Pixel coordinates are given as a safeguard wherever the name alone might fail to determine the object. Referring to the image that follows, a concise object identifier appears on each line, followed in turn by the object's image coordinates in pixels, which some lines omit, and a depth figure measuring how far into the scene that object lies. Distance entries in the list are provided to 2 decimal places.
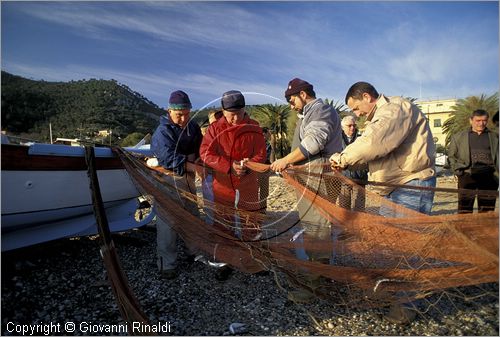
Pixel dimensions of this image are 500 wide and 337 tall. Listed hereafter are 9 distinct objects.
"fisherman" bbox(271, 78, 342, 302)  3.70
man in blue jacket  4.48
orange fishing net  2.95
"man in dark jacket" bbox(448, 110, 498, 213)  5.24
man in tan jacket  3.15
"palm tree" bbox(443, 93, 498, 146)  19.99
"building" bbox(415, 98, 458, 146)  45.75
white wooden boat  4.30
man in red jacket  4.24
